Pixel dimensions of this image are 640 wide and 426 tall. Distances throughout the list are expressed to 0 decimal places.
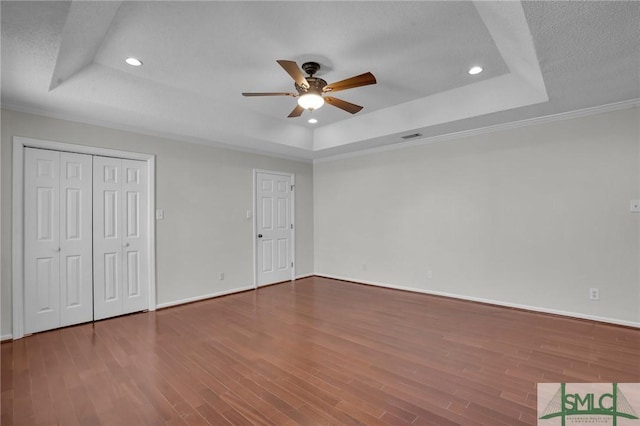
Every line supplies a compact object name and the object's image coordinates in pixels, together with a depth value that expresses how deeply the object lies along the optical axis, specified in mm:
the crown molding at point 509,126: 3477
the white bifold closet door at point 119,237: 3883
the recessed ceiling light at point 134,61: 2980
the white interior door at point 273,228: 5652
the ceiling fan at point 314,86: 2660
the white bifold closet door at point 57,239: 3408
